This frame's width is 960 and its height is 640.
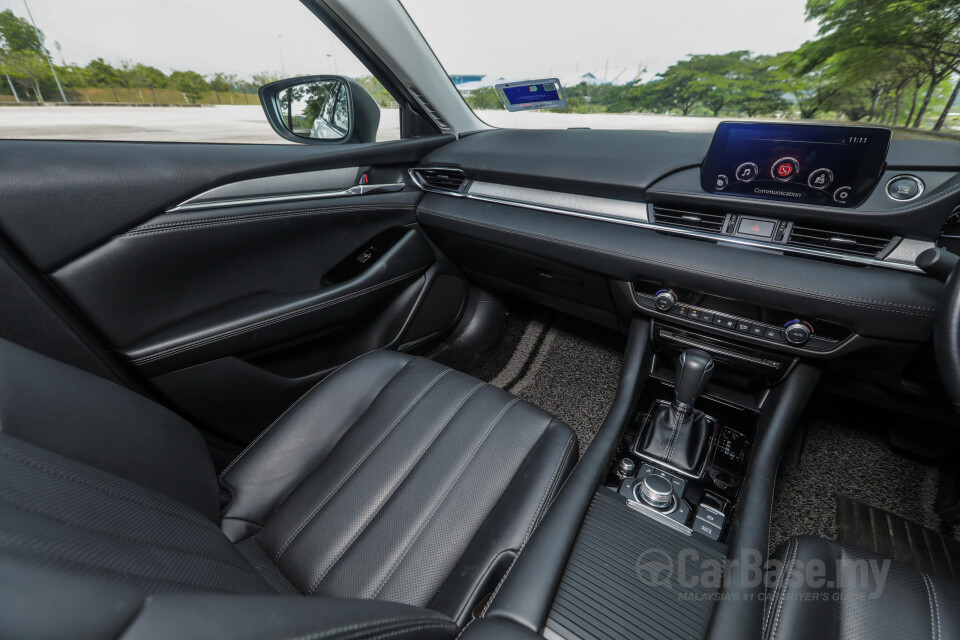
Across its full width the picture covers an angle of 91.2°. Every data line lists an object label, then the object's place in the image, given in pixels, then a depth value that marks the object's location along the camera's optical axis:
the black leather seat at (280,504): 0.33
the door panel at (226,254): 0.96
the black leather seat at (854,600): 0.68
